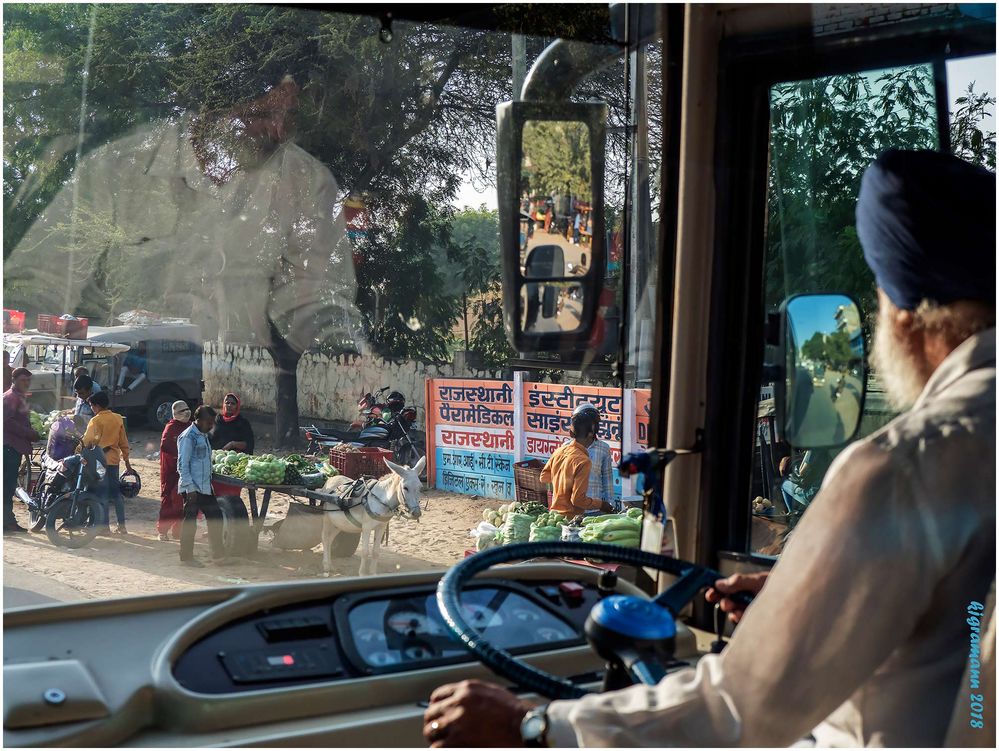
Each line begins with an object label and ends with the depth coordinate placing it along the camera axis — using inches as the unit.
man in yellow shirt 363.9
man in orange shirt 228.3
